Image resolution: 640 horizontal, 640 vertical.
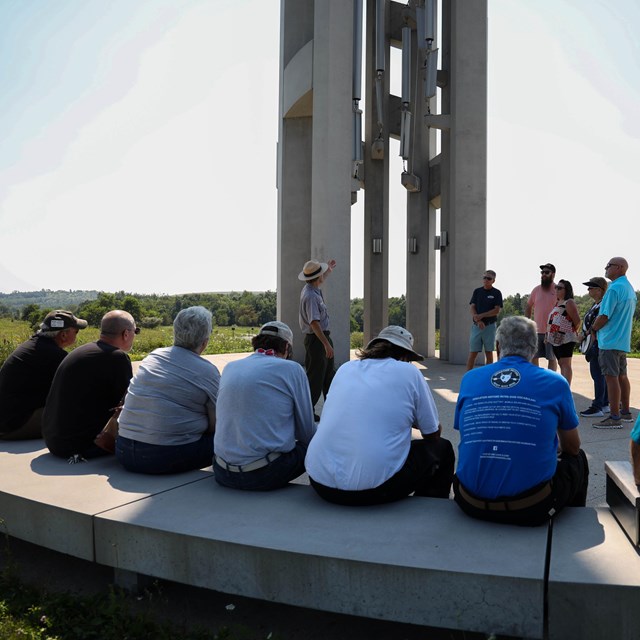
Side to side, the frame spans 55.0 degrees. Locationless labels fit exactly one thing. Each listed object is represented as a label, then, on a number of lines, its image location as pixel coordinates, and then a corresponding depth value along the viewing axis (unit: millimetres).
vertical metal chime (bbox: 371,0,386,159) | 13734
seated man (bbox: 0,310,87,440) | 4633
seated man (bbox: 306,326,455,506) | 3051
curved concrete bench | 2297
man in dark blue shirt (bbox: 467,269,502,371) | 9766
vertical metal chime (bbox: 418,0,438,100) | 12539
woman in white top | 7340
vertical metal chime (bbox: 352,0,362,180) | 11367
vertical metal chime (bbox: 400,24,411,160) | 13875
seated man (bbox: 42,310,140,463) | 4023
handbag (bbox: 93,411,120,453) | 4027
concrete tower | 11086
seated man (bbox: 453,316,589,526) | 2789
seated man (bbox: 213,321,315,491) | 3375
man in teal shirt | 6199
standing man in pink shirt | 8375
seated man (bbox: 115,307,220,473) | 3729
